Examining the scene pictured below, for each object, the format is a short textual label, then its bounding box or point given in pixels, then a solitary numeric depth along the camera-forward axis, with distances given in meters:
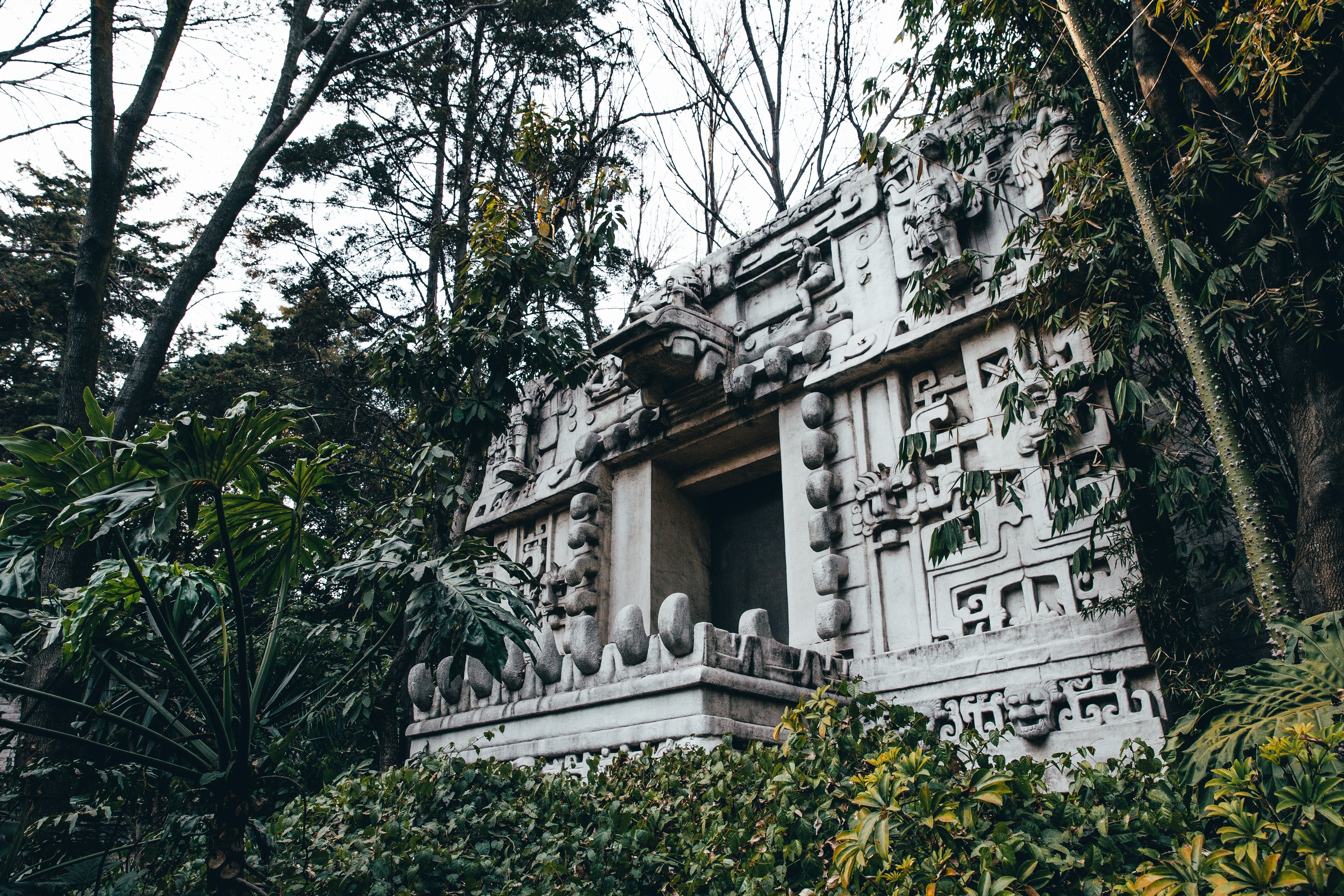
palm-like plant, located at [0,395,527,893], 3.14
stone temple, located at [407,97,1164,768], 4.65
